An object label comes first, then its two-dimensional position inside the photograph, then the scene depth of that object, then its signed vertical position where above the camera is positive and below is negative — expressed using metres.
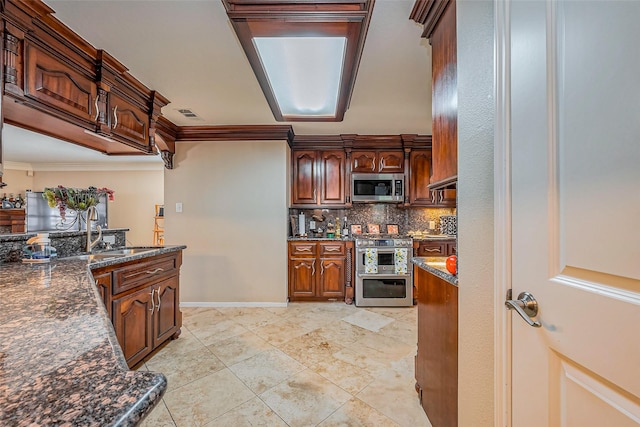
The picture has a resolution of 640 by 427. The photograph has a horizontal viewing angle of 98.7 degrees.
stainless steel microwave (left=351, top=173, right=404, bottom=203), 3.94 +0.38
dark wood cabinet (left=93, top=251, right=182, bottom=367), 1.88 -0.67
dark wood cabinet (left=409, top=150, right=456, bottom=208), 4.00 +0.49
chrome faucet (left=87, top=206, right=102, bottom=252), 2.23 -0.08
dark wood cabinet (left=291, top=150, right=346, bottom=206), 3.96 +0.53
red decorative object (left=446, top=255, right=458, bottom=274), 1.35 -0.25
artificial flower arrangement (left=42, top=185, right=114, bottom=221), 2.17 +0.13
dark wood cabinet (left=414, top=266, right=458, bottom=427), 1.27 -0.71
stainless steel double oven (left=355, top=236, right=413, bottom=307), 3.58 -0.75
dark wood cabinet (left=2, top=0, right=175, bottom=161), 1.41 +0.82
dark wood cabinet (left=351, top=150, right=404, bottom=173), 3.99 +0.78
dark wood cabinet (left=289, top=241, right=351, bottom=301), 3.71 -0.75
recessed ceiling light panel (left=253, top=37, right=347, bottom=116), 1.81 +1.14
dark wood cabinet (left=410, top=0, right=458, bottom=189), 1.29 +0.66
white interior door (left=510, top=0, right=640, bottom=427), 0.56 +0.01
